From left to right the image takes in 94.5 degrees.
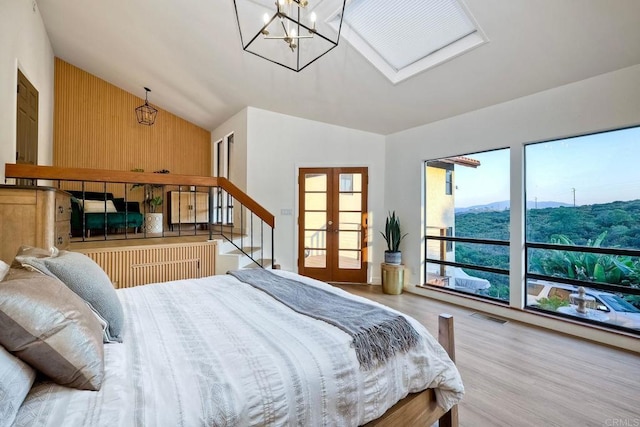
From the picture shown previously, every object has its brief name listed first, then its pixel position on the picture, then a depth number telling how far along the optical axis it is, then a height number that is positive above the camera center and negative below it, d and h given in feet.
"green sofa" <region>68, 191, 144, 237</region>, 12.90 +0.02
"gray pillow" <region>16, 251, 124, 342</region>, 3.73 -0.88
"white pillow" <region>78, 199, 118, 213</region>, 13.67 +0.53
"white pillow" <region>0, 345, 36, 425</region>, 2.14 -1.30
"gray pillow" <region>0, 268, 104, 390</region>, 2.51 -1.05
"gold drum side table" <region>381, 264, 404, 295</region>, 14.21 -2.90
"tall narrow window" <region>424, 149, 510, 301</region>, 11.82 -0.22
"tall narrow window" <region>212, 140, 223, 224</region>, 19.79 +1.51
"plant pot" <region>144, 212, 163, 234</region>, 15.21 -0.29
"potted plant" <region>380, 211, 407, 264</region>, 14.57 -1.08
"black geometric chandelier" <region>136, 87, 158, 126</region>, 19.48 +6.95
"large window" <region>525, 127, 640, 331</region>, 8.95 -0.27
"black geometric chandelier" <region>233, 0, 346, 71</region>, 9.11 +6.43
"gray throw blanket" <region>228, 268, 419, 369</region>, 3.88 -1.49
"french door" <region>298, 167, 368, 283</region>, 16.07 -0.31
